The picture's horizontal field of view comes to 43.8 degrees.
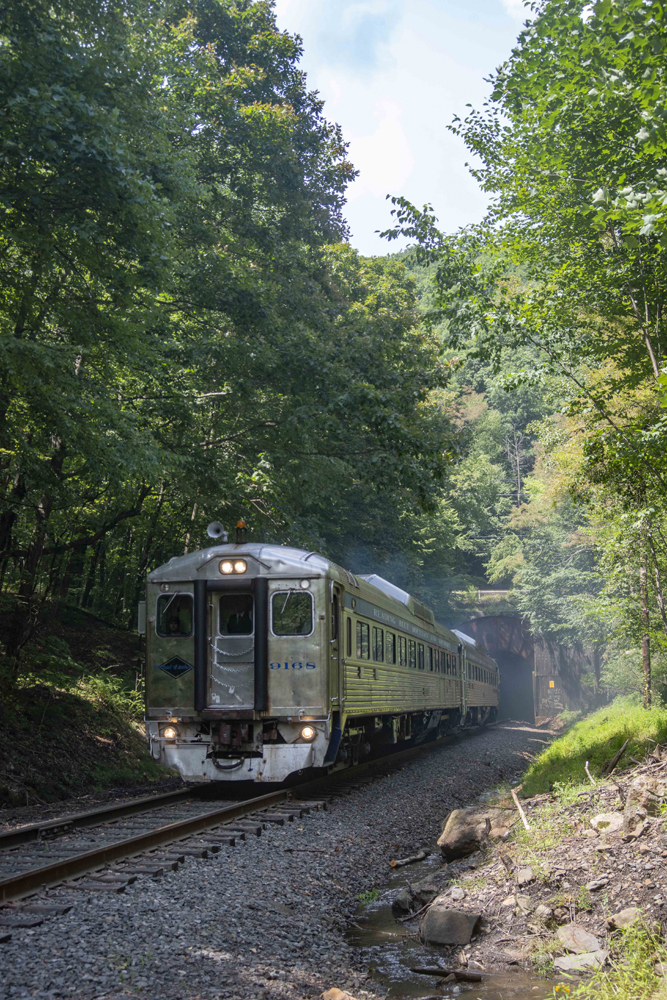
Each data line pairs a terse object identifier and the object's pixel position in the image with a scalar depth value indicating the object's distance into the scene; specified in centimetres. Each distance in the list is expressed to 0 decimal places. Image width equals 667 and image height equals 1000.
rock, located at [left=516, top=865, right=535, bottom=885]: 669
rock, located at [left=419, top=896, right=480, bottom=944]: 613
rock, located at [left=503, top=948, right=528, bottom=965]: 565
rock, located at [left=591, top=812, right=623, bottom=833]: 739
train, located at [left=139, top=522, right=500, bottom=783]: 1028
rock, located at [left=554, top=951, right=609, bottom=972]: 520
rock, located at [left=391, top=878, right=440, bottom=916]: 691
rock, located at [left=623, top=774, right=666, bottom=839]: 710
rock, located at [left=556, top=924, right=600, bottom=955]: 546
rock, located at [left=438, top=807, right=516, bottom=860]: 864
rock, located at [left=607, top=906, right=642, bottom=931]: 541
